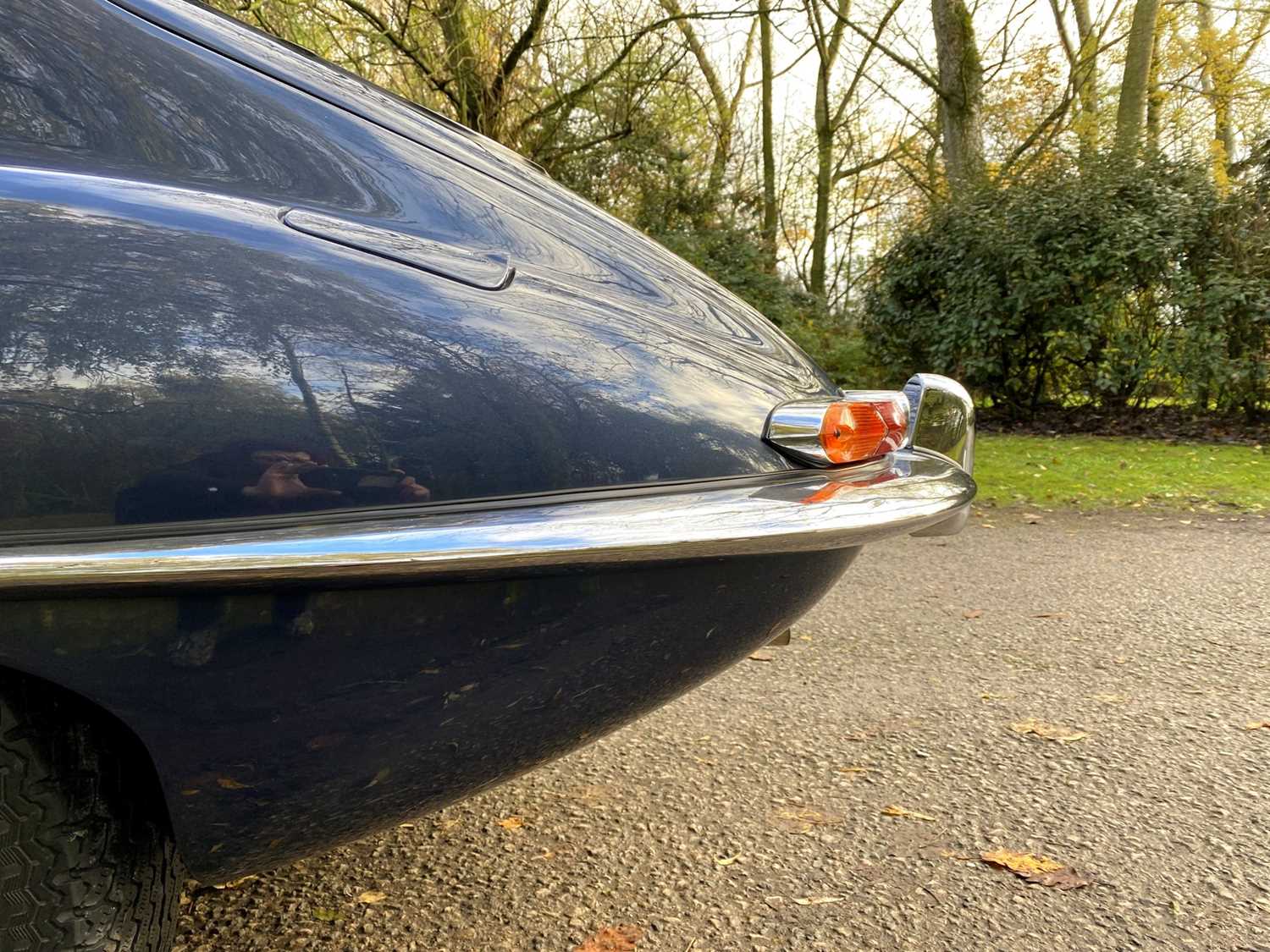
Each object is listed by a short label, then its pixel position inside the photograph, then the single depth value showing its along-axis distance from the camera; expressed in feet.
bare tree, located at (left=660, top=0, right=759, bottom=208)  34.45
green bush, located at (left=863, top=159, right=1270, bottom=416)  27.71
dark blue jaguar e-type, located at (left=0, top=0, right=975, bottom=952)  3.51
